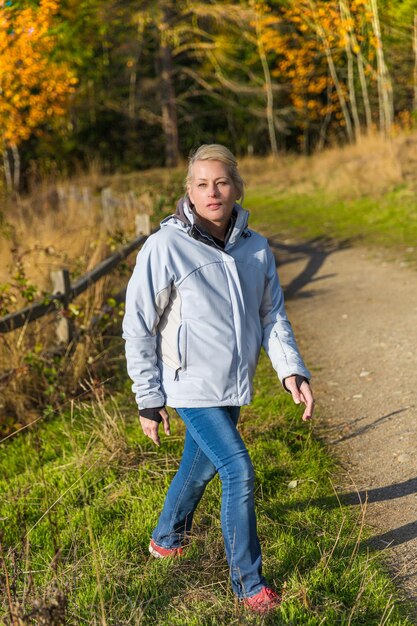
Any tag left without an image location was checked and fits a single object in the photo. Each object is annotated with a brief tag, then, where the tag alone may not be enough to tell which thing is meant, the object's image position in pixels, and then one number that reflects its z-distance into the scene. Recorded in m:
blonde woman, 3.18
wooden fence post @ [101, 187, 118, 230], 11.93
